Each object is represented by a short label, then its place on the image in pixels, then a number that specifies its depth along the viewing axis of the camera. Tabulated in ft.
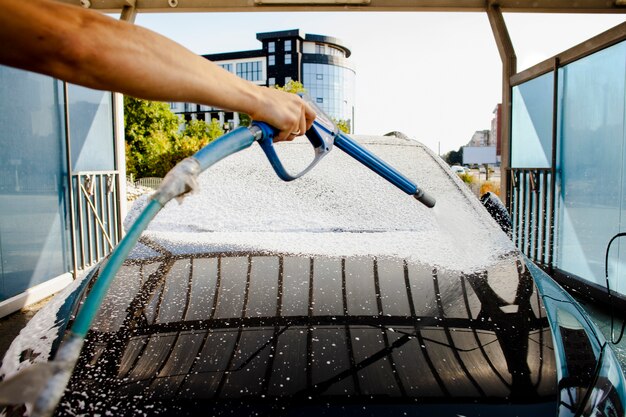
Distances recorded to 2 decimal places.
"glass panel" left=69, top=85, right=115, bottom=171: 19.45
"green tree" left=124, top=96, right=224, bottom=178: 97.76
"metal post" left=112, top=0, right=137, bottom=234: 22.63
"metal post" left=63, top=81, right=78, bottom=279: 18.11
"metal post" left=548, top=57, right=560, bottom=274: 18.34
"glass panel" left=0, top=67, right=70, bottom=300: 15.05
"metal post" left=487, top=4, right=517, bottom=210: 20.72
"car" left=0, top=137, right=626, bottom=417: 3.97
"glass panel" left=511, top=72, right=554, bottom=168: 19.67
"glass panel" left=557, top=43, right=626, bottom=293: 15.01
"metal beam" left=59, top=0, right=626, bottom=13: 19.65
